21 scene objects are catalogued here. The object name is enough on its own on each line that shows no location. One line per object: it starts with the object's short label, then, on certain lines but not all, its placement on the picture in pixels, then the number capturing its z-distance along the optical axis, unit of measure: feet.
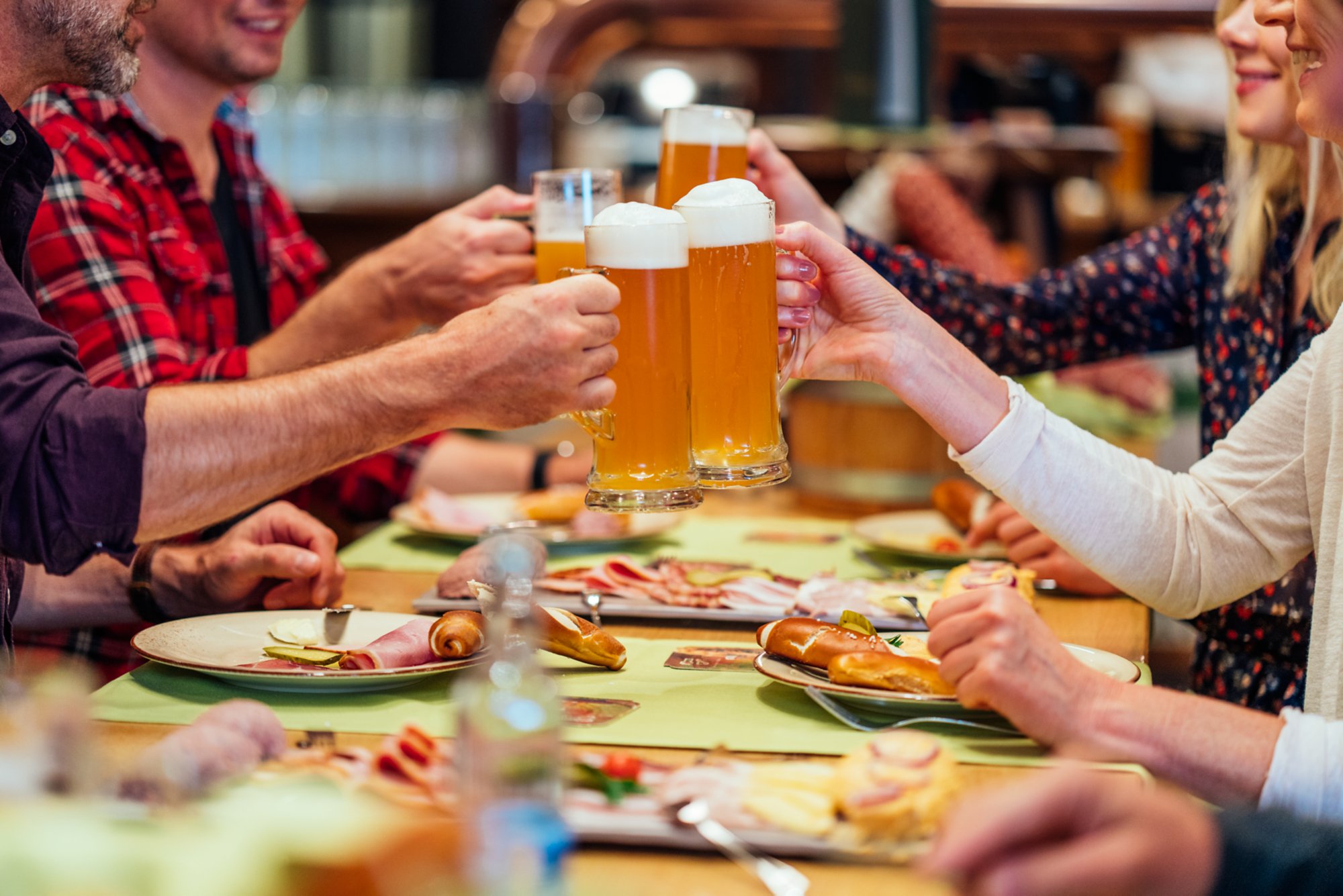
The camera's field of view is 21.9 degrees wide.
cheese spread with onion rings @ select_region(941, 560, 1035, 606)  7.91
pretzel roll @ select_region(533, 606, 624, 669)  7.36
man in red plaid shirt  8.73
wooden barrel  9.96
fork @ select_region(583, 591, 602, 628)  7.89
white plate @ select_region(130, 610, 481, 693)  7.11
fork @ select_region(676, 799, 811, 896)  6.24
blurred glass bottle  5.92
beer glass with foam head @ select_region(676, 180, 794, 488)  7.25
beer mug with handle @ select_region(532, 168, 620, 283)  8.27
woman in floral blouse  8.46
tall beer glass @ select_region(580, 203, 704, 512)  7.16
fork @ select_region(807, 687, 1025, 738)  6.96
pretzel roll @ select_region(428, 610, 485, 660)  7.24
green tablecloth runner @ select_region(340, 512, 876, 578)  8.59
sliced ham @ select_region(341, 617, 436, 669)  7.18
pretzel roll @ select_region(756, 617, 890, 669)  7.18
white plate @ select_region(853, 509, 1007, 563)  8.63
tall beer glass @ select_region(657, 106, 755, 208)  8.17
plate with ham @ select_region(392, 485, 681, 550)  8.78
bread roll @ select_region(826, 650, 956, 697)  7.01
